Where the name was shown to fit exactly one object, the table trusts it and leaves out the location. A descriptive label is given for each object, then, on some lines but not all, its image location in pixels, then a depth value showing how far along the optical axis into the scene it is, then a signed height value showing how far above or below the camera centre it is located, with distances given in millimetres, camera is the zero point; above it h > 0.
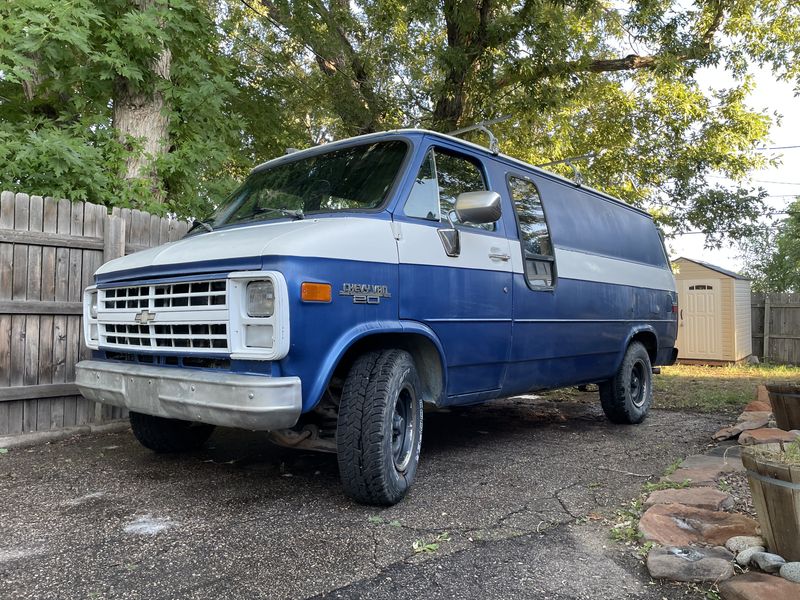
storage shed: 15945 +4
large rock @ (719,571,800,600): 2398 -1063
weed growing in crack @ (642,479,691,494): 3908 -1081
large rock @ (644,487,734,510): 3447 -1036
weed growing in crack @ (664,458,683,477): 4324 -1085
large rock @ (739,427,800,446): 4210 -867
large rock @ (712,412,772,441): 5441 -971
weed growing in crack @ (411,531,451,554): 3023 -1140
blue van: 3217 +29
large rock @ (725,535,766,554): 2859 -1044
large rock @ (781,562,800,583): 2527 -1039
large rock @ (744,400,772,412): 6303 -933
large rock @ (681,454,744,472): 4293 -1048
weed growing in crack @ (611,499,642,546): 3188 -1129
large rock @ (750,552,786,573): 2631 -1039
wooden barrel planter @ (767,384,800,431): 4871 -712
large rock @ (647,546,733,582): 2688 -1088
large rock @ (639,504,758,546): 3053 -1064
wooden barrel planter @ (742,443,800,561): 2637 -787
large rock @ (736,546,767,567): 2752 -1057
